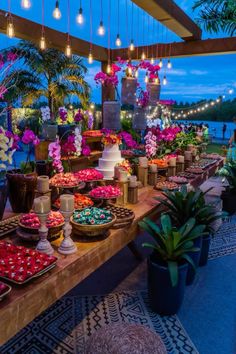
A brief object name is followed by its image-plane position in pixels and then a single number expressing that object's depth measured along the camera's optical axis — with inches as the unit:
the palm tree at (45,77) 260.7
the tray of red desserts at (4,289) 47.0
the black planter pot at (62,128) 140.6
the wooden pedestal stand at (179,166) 147.6
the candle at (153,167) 120.8
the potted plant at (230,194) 183.6
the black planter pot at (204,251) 118.2
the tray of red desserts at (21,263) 52.2
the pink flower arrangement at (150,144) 137.6
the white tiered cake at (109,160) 112.7
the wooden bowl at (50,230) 66.3
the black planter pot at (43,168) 94.1
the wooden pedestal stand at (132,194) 97.3
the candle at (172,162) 136.6
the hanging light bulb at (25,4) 91.0
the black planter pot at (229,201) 183.6
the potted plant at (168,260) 86.1
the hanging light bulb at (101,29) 131.5
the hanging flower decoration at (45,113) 110.7
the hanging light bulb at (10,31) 102.0
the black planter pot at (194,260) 104.8
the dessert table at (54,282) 47.5
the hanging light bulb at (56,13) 105.6
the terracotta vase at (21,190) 79.1
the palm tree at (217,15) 236.7
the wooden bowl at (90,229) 68.6
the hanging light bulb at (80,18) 113.7
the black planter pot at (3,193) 75.4
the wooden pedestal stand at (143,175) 120.1
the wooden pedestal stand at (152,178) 123.2
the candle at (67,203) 61.3
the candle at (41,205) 58.6
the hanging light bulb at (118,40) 151.7
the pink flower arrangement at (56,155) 89.2
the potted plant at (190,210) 106.5
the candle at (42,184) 77.8
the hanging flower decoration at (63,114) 105.0
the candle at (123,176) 93.1
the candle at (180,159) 148.1
